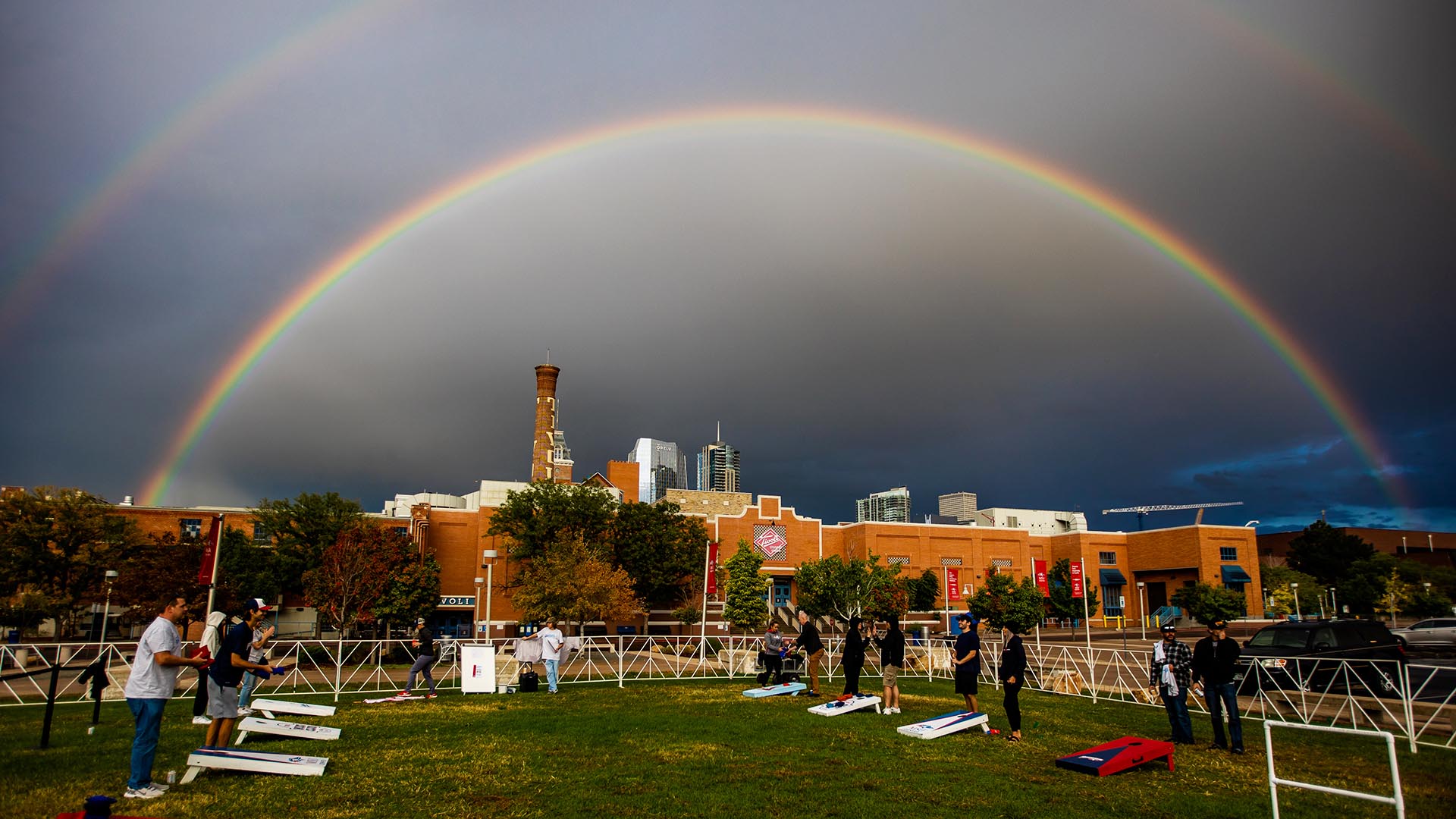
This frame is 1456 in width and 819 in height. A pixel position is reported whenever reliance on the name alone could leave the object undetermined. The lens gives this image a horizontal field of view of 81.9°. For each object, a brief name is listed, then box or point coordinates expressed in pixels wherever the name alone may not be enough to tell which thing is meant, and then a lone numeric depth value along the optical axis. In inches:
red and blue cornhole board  442.6
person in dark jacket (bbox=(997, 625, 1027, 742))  544.7
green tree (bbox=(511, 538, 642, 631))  1706.4
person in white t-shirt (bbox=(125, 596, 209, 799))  370.6
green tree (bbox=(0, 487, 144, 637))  1738.4
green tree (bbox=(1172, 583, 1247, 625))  2473.8
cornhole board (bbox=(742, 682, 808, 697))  788.0
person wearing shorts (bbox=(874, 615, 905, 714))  669.3
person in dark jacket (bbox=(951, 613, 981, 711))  604.4
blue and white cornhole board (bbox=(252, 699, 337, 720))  564.7
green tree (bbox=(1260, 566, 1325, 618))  2879.7
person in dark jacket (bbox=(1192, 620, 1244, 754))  530.3
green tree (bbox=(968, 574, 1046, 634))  2201.0
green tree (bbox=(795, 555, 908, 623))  2133.4
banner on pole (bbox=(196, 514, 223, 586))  1007.0
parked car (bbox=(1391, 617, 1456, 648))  1763.0
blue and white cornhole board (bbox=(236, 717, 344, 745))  469.7
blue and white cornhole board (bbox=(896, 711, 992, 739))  546.4
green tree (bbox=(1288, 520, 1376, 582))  3314.5
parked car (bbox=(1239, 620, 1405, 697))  828.6
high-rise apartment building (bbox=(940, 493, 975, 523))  5689.0
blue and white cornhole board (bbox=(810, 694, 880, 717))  650.8
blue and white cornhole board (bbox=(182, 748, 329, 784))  386.0
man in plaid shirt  556.7
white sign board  822.5
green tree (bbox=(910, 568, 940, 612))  2664.9
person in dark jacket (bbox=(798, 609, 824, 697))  778.2
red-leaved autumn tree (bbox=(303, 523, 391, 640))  1726.1
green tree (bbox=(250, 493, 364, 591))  1971.0
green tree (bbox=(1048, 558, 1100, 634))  2715.3
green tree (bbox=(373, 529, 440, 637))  1905.8
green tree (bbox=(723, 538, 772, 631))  2127.2
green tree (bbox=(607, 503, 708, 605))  2203.5
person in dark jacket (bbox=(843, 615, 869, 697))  692.1
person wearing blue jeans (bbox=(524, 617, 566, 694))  853.2
